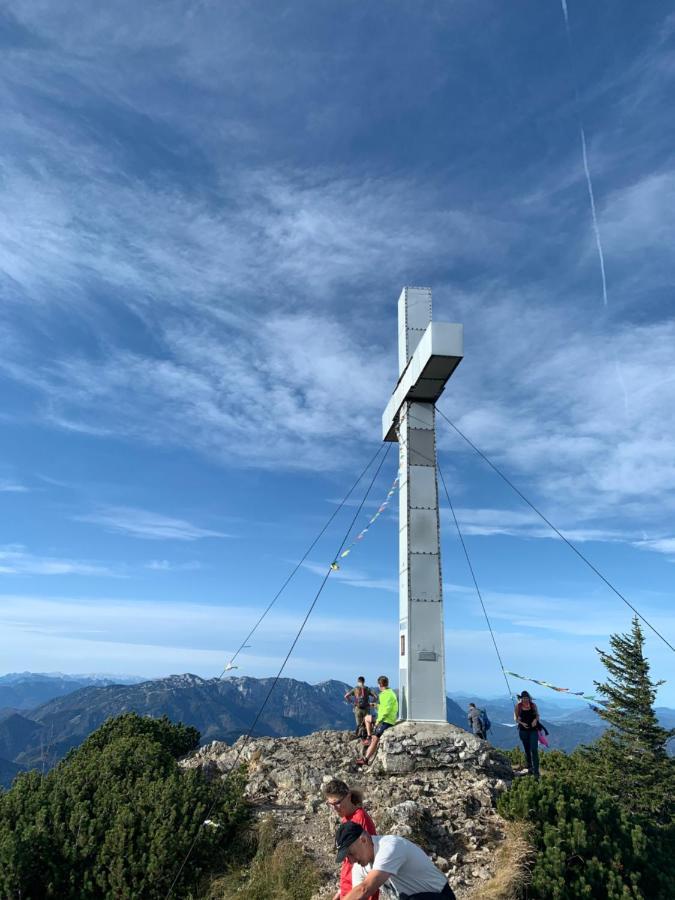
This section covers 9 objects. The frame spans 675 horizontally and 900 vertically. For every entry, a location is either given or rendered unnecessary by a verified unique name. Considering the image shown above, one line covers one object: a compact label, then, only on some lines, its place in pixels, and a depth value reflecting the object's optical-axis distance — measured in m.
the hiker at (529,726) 12.24
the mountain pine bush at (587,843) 7.62
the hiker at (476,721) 14.54
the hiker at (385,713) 11.91
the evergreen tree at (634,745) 30.89
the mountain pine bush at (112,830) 7.89
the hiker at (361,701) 14.02
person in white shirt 4.22
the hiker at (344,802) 4.71
